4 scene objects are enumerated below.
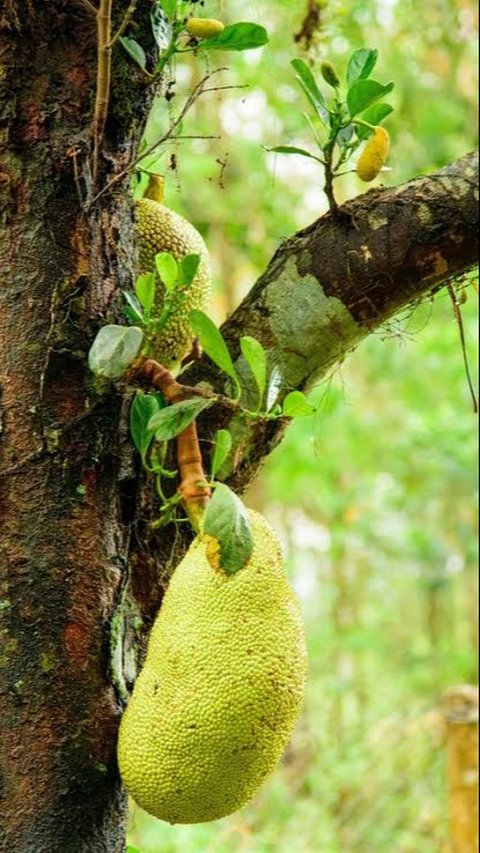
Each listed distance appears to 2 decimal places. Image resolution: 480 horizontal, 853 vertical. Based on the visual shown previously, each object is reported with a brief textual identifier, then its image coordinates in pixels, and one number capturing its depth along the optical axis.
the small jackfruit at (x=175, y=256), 3.61
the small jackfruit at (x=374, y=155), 3.45
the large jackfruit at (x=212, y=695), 3.32
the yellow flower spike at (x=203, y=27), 3.42
